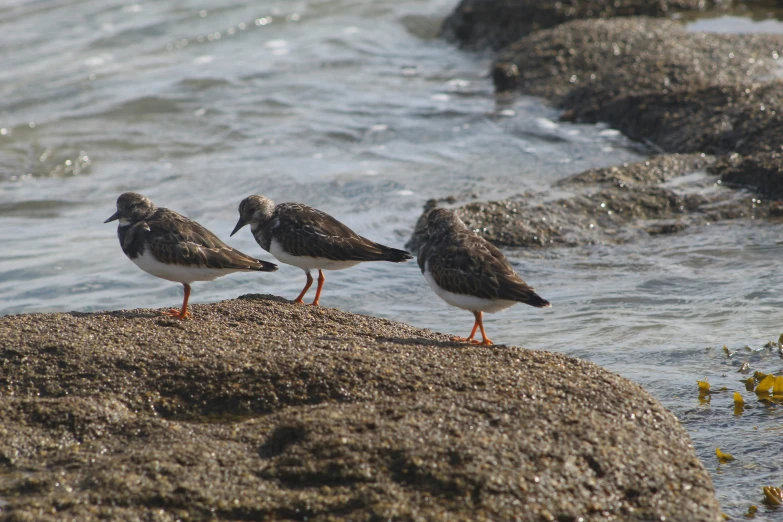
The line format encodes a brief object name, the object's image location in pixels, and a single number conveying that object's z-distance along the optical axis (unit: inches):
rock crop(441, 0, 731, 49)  1175.0
